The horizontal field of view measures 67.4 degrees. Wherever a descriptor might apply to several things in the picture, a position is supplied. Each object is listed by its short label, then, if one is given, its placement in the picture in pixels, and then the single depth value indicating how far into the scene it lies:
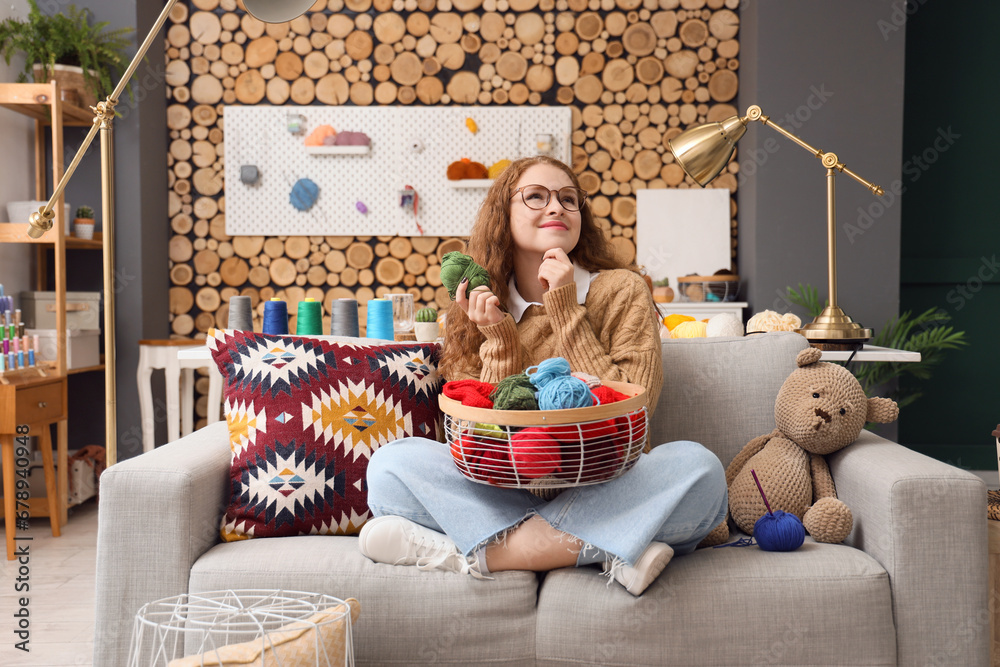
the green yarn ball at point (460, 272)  1.55
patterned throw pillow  1.49
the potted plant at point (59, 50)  3.19
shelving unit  2.85
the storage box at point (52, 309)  3.19
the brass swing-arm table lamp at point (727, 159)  2.02
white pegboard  4.08
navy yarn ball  1.35
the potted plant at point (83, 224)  3.38
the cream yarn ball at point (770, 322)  2.36
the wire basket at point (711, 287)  3.80
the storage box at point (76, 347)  3.07
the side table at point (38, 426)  2.70
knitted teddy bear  1.52
